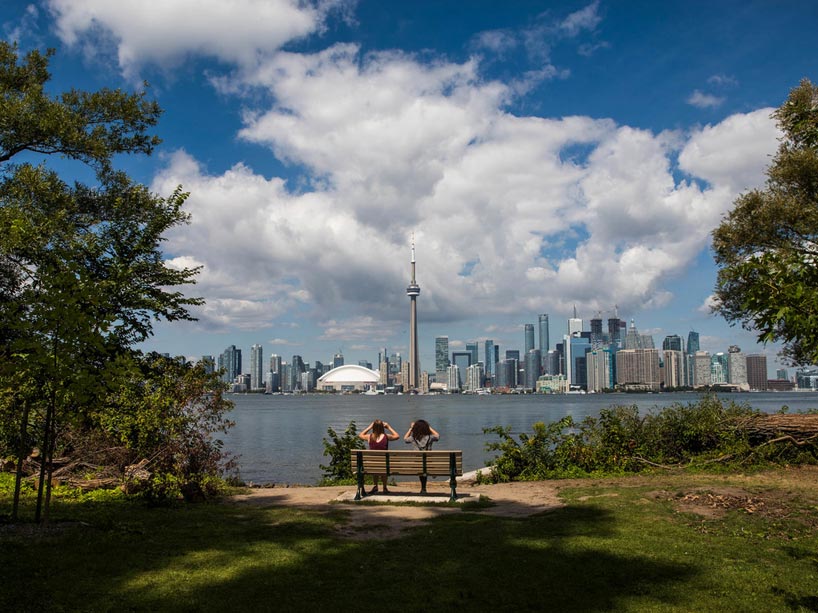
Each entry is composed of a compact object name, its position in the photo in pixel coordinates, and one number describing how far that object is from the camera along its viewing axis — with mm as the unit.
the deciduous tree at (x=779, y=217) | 18984
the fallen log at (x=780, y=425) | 13984
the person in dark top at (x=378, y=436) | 12555
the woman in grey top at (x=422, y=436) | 12539
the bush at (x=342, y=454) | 14750
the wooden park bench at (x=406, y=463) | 10906
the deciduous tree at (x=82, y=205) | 15766
